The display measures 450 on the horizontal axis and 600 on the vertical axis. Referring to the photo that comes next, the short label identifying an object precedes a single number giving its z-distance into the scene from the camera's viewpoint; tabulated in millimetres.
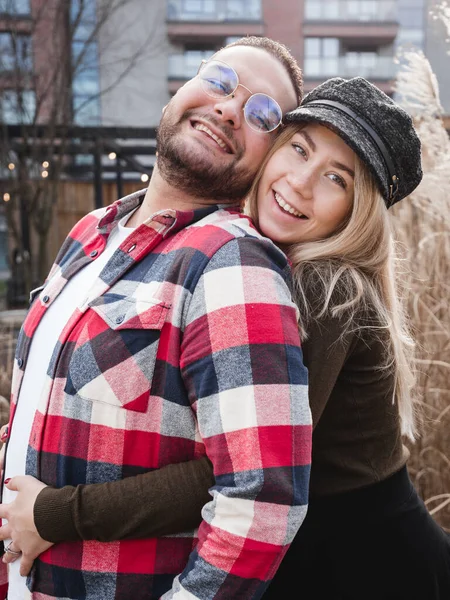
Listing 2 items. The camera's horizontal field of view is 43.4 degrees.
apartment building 8266
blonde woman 1342
